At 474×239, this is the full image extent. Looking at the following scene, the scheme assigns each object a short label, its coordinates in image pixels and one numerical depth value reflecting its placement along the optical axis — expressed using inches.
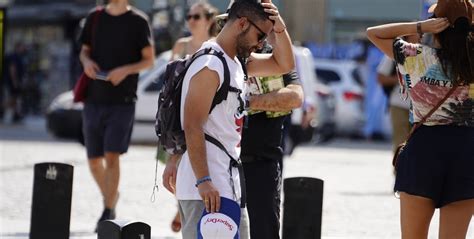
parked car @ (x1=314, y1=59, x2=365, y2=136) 1870.6
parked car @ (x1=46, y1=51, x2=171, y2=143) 1430.4
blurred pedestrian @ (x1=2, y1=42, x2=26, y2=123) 2125.7
